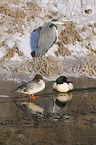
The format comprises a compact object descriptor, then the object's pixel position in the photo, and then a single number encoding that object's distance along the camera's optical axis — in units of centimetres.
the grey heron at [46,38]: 2372
